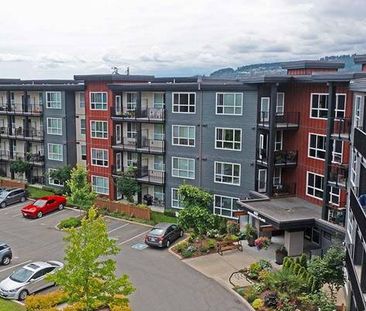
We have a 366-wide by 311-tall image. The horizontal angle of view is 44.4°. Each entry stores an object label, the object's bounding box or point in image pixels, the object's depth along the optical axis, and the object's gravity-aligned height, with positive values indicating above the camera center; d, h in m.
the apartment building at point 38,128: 48.22 -3.72
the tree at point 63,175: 45.97 -8.14
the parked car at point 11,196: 44.06 -10.09
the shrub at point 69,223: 36.88 -10.52
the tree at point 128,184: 41.31 -8.09
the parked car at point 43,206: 40.09 -10.17
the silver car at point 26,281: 24.25 -10.26
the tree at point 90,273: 18.83 -7.47
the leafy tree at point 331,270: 22.59 -8.61
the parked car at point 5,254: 28.99 -10.33
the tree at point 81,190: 37.81 -7.97
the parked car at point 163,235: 32.03 -9.99
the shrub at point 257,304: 23.18 -10.63
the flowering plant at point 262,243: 31.33 -10.09
